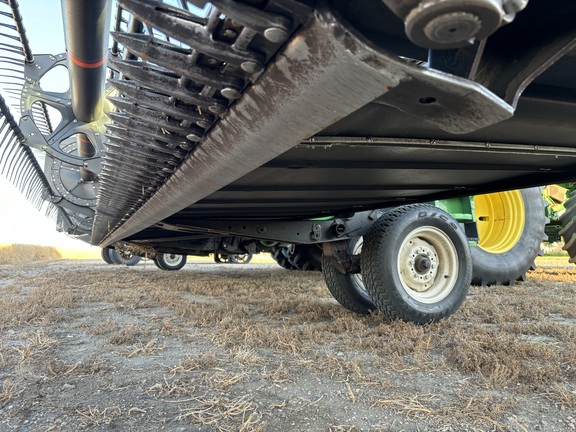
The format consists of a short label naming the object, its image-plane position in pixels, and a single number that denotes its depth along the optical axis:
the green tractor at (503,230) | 5.39
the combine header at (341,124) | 0.78
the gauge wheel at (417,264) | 2.93
